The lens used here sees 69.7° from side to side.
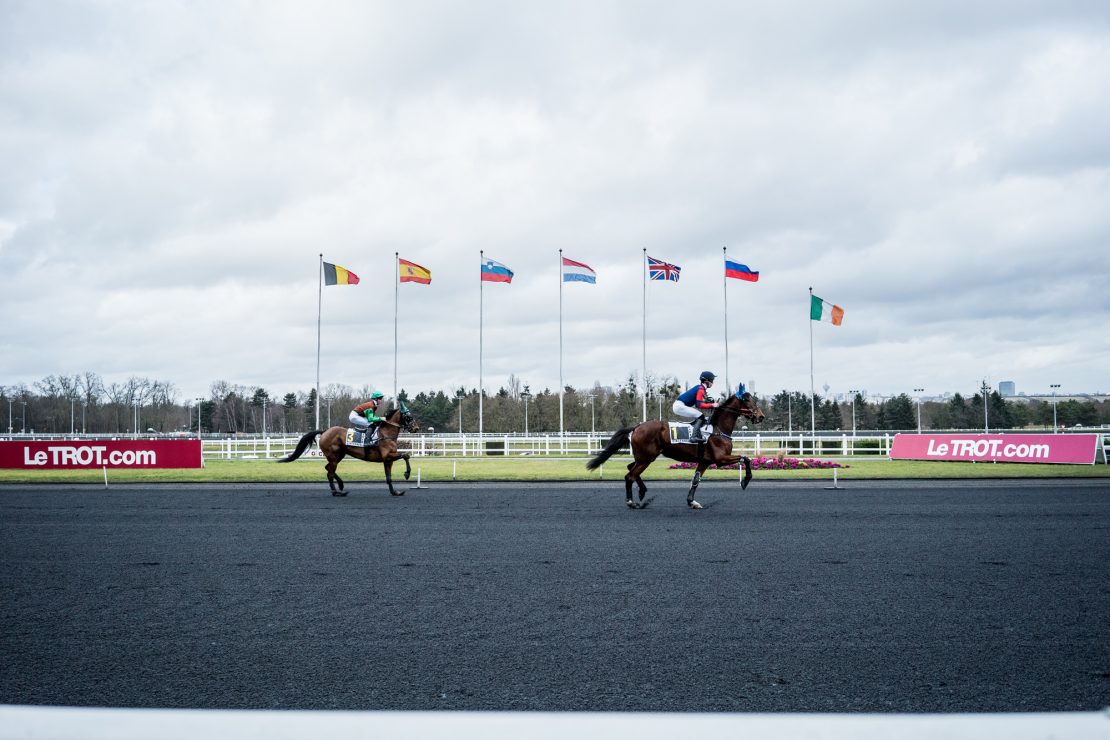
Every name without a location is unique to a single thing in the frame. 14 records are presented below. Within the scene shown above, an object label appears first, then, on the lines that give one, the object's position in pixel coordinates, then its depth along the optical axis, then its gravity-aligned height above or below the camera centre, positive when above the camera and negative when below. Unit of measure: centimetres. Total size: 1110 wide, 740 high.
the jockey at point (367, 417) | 2144 -25
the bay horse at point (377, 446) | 2130 -103
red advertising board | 2958 -164
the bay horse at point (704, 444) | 1734 -86
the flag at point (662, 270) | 3769 +640
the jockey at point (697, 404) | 1736 +0
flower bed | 3000 -235
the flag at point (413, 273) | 3881 +660
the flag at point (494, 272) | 3950 +668
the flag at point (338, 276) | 3831 +641
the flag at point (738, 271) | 3803 +631
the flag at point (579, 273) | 3941 +661
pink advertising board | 2891 -185
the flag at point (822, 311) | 4022 +465
